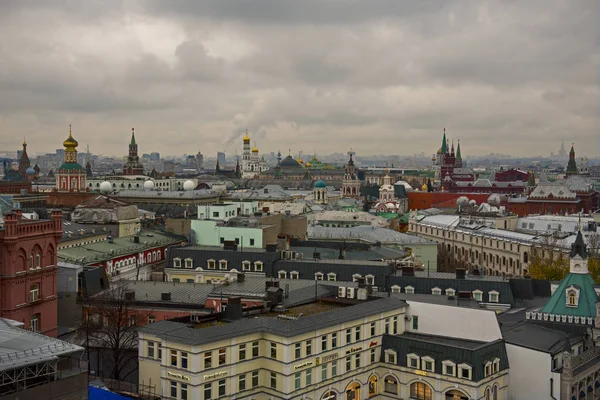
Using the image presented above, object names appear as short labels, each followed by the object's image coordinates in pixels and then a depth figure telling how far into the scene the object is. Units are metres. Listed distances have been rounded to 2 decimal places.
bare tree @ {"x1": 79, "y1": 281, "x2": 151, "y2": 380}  52.78
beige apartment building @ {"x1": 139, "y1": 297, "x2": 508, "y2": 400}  42.72
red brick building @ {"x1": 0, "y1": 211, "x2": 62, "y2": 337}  51.78
